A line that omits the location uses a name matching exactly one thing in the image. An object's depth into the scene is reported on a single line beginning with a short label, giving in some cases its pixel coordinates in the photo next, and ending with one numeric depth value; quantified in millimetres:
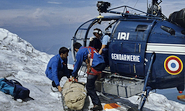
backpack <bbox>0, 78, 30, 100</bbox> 5969
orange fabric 6525
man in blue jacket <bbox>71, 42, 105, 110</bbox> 6078
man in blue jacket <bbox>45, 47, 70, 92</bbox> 6571
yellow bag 5477
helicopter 5805
